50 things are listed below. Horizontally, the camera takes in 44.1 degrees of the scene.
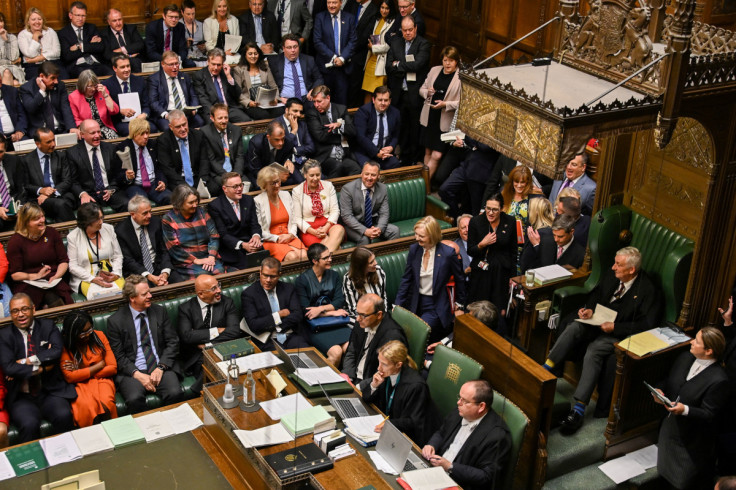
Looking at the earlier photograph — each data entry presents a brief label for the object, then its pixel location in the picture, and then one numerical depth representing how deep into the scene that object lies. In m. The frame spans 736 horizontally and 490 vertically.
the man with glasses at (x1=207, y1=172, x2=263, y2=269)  6.91
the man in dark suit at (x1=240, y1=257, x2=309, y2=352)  6.02
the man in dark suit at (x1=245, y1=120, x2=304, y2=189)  7.91
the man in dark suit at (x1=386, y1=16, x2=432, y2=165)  9.20
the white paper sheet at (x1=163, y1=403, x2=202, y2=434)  5.11
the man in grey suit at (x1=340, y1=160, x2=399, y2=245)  7.39
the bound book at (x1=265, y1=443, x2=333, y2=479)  4.36
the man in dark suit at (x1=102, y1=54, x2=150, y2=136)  8.48
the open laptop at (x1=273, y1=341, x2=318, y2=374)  5.29
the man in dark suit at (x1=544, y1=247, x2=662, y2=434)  5.68
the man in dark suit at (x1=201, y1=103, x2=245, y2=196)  7.81
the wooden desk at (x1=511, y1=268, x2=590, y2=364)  6.11
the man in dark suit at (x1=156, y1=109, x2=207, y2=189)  7.65
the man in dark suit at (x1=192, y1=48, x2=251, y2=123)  8.70
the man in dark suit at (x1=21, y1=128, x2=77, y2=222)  7.21
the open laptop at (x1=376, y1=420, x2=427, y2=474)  4.54
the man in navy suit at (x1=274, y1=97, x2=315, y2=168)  8.20
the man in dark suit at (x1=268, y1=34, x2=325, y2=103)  9.16
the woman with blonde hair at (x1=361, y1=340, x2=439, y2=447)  5.09
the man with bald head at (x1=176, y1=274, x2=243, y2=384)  5.94
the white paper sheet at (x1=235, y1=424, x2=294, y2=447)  4.57
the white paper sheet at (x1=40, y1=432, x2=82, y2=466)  4.79
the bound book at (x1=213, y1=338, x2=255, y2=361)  5.35
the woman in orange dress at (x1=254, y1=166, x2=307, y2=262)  7.09
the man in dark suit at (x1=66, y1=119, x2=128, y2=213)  7.39
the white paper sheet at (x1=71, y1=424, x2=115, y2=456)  4.87
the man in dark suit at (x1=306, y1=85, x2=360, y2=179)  8.41
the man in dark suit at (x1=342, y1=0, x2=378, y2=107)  9.83
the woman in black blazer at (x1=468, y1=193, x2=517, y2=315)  6.39
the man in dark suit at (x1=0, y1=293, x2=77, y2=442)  5.34
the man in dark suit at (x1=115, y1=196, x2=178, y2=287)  6.62
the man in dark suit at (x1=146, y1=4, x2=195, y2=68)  9.48
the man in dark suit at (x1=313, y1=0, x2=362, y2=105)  9.68
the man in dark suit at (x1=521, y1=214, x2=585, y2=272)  6.43
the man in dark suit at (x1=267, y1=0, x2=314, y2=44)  10.07
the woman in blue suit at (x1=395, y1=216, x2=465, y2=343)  6.29
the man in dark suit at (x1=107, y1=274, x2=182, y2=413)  5.68
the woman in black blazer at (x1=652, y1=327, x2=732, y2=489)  5.11
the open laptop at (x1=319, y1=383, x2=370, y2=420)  5.04
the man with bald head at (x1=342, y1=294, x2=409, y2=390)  5.56
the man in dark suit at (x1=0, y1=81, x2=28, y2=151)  8.07
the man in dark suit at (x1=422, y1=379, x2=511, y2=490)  4.66
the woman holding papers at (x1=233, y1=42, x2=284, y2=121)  8.98
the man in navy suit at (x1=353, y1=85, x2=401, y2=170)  8.56
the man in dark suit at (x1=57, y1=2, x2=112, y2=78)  9.20
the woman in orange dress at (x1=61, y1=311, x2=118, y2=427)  5.49
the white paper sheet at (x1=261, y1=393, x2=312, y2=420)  4.85
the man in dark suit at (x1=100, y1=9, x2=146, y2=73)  9.39
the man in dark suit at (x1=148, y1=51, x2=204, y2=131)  8.55
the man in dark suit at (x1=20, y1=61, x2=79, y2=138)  8.08
